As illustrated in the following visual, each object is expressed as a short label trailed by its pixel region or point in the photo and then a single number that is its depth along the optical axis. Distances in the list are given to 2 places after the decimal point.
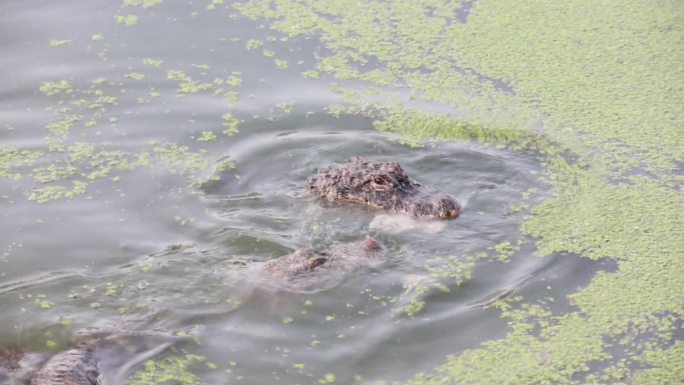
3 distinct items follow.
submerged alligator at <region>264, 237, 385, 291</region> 13.30
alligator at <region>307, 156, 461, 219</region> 15.05
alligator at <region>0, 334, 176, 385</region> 11.10
